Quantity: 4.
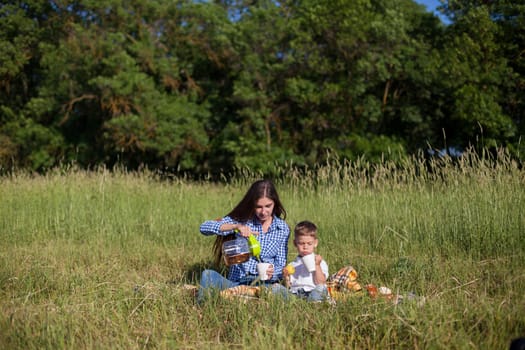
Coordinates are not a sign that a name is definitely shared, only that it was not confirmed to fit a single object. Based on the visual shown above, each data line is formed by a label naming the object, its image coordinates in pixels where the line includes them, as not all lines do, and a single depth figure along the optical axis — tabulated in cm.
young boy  442
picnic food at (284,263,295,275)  443
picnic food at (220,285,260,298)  431
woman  476
